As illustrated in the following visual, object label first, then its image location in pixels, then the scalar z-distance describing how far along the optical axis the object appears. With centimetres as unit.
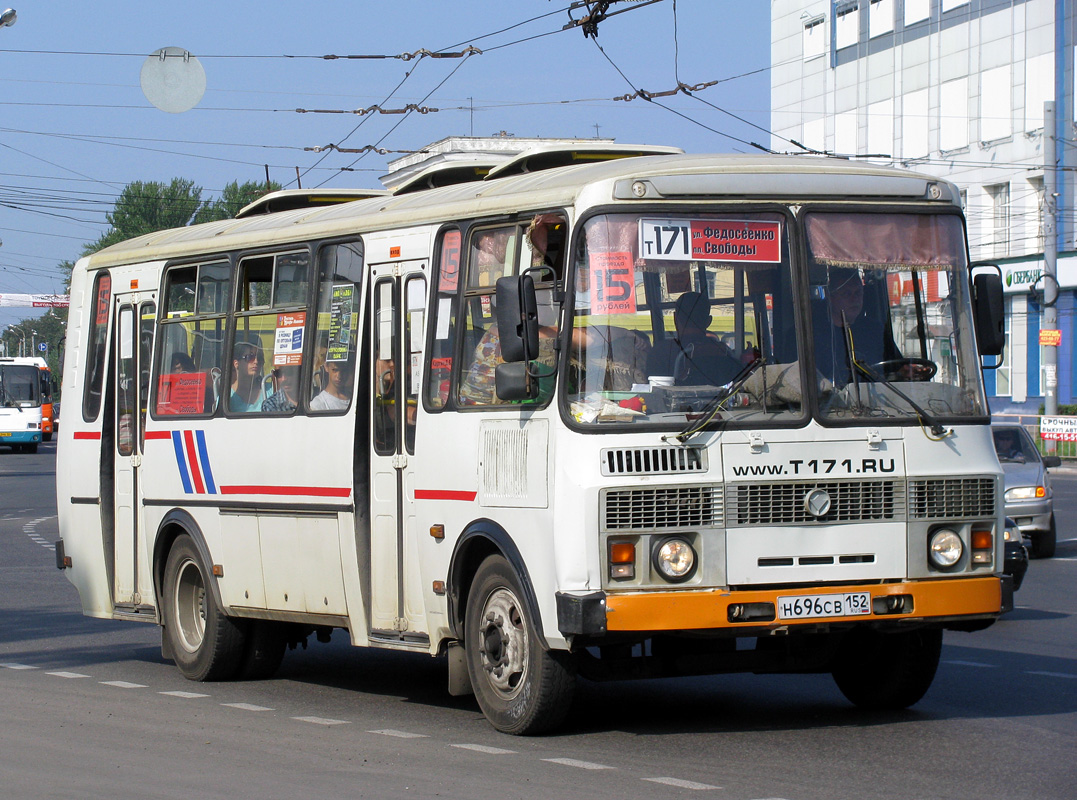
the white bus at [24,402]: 5706
